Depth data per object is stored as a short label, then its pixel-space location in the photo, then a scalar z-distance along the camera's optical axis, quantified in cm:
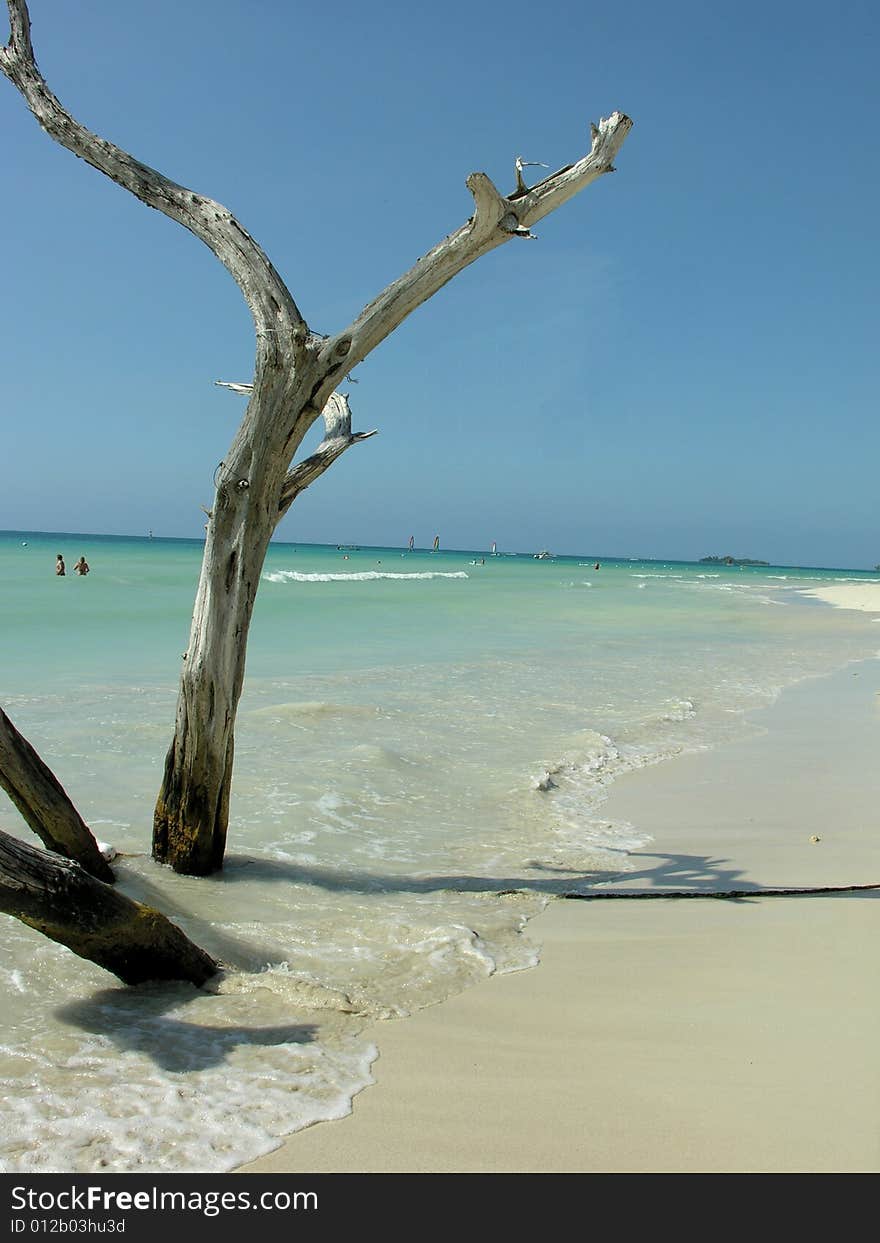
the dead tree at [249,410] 461
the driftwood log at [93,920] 291
